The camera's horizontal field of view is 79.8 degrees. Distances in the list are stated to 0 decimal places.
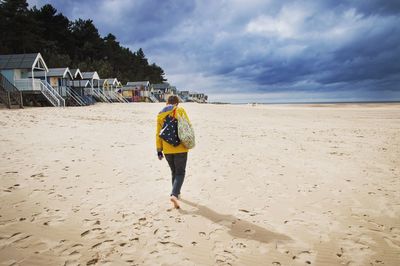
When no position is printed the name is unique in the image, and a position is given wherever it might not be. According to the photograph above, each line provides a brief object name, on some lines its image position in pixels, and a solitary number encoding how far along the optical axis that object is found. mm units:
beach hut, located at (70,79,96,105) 36550
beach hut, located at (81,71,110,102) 44650
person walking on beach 4238
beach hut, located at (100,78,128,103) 50362
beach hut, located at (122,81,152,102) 66831
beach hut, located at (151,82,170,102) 82969
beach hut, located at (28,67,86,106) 33219
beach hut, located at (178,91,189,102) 112125
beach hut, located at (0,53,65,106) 26422
